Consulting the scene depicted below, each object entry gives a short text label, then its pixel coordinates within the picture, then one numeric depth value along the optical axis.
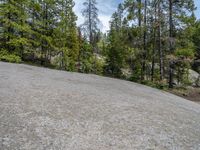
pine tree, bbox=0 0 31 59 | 14.24
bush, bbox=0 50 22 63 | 14.06
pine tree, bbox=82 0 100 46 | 22.23
